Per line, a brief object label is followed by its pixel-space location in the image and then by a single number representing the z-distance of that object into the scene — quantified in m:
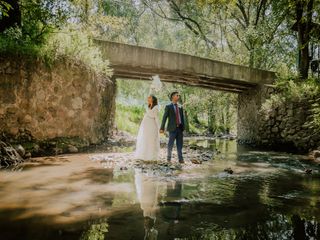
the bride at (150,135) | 9.52
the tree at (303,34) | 16.52
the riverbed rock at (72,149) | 11.32
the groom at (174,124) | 9.26
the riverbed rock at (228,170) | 8.11
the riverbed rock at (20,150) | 9.13
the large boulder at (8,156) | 8.37
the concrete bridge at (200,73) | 14.61
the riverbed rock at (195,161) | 9.60
